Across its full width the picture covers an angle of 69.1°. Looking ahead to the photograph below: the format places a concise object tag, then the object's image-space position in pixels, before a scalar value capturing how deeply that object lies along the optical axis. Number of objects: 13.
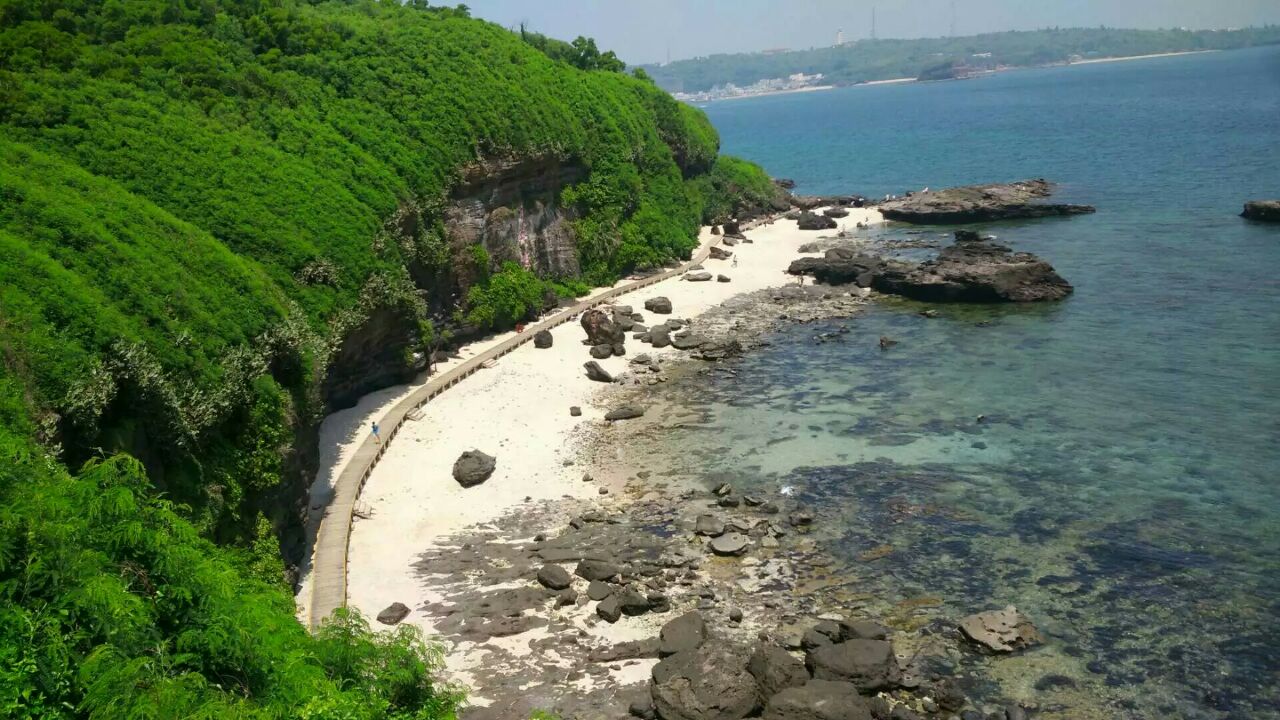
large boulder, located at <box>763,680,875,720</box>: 24.81
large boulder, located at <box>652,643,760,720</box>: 25.41
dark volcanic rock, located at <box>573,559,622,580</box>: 32.91
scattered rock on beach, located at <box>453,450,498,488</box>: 40.28
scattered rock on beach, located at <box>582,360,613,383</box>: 52.97
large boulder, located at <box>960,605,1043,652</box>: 27.95
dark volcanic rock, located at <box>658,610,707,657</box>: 28.36
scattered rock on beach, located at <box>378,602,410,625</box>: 30.52
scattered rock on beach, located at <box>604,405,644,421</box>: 47.67
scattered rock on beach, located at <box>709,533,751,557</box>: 34.25
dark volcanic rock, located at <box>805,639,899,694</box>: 26.45
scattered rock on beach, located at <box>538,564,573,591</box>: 32.41
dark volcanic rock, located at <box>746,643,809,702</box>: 26.41
